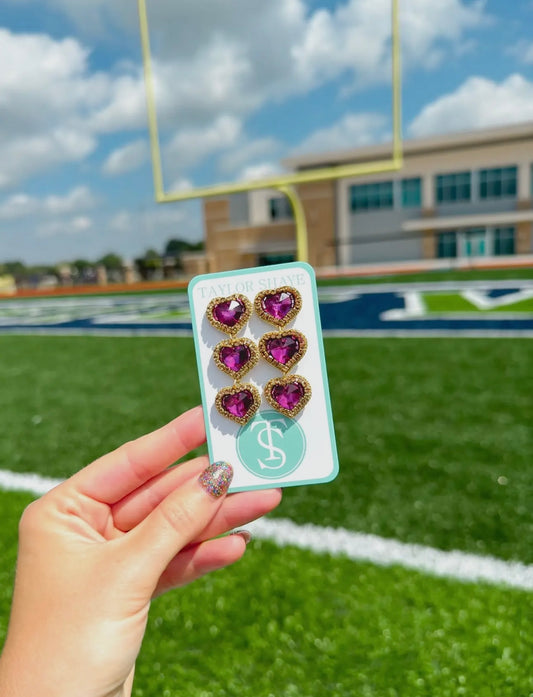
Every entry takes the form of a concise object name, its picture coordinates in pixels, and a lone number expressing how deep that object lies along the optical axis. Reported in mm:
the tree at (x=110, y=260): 45500
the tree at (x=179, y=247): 52688
